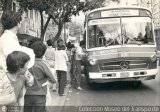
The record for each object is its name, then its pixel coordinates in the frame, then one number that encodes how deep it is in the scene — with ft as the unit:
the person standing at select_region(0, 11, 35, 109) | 20.18
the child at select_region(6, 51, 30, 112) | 18.38
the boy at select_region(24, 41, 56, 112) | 22.91
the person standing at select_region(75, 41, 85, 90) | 51.96
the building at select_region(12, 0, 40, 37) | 108.79
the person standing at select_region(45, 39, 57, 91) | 46.27
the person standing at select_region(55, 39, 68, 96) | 45.47
